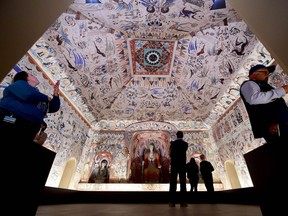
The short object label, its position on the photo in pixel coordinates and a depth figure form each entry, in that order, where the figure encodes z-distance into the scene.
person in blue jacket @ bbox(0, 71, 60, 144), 2.06
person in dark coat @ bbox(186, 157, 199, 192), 6.71
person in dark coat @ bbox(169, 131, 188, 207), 4.13
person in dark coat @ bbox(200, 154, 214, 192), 6.21
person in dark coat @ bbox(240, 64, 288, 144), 1.96
